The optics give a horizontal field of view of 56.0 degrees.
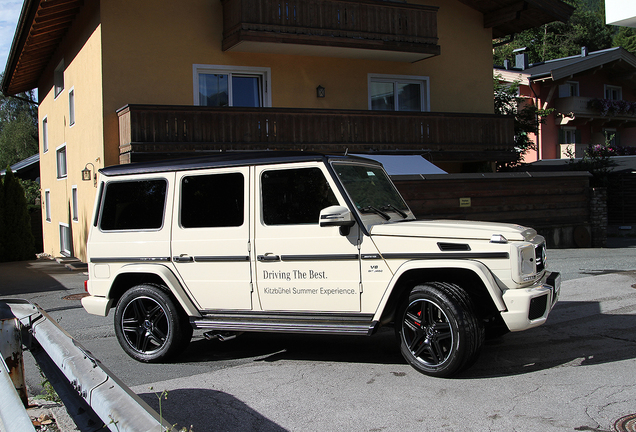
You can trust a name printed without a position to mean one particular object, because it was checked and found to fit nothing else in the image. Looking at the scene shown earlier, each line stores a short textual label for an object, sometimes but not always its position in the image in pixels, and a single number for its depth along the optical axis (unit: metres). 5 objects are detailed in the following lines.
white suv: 5.10
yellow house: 15.20
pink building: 32.78
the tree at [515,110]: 24.14
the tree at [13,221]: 20.59
